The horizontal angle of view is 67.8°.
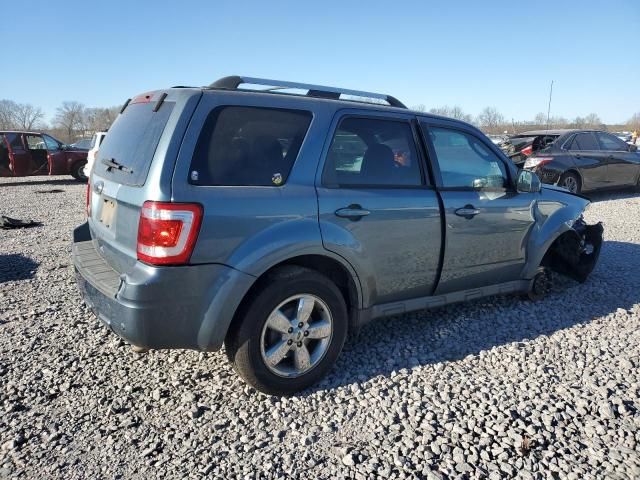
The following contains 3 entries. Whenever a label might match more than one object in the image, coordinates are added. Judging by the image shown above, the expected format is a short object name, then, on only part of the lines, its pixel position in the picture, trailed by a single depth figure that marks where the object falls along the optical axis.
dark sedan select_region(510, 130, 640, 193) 10.58
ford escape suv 2.61
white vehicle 14.08
